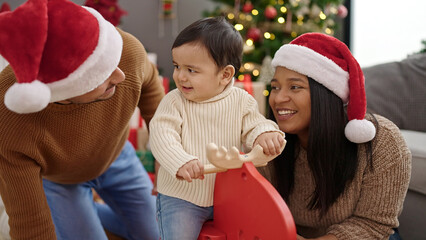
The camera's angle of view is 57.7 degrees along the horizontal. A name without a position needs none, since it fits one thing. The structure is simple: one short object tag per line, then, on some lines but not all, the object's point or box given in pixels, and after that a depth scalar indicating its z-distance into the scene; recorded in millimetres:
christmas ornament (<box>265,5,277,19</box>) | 3279
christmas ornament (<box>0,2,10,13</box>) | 2655
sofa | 2105
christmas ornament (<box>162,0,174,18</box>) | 4152
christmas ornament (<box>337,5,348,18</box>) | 3650
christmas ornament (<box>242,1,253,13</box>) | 3357
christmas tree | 3350
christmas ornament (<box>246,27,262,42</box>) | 3311
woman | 1104
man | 822
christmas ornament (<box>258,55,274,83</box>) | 3237
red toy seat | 789
